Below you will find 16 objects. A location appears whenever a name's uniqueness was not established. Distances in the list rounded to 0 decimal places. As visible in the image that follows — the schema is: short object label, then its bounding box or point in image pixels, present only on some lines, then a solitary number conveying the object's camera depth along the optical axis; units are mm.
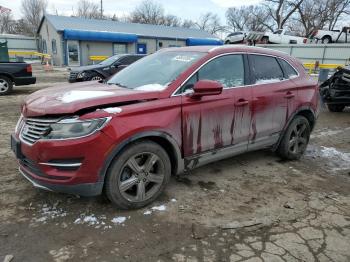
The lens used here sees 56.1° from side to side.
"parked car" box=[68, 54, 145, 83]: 12914
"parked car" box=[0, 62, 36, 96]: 11214
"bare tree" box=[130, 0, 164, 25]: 68000
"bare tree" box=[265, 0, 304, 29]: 51312
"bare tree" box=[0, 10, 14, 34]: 66812
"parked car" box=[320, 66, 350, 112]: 9234
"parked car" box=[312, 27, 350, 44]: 29195
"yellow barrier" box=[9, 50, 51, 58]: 29878
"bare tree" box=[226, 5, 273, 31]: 62419
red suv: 3115
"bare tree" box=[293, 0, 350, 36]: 50562
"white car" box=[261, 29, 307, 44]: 32781
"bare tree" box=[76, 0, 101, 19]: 68750
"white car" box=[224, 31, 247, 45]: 34353
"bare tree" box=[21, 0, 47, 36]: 65250
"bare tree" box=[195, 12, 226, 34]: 76875
